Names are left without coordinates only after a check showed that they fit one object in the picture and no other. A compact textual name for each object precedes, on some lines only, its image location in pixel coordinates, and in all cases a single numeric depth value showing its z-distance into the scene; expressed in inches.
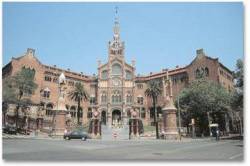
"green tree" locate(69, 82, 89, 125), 1505.7
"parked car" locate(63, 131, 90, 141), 801.4
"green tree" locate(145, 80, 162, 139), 1379.6
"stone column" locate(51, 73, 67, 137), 810.7
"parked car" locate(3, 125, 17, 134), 968.7
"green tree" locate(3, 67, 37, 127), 1118.9
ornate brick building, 1605.4
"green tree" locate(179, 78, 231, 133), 1141.0
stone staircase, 1033.8
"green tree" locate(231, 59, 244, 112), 876.0
